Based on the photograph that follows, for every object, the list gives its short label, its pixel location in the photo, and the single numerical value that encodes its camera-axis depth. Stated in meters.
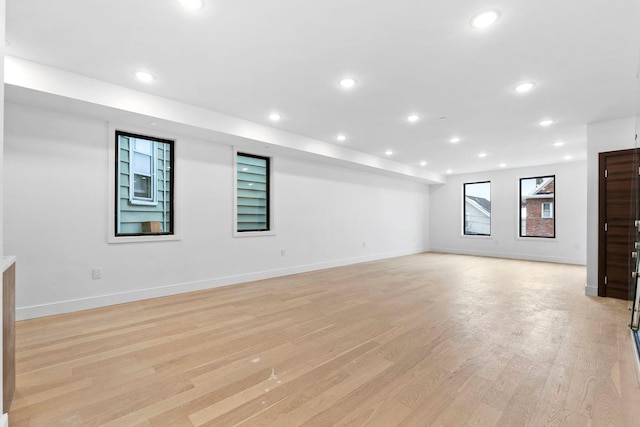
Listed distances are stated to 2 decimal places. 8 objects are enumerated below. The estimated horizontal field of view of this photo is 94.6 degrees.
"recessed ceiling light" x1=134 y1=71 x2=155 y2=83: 3.14
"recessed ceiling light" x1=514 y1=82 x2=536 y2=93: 3.28
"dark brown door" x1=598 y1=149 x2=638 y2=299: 4.09
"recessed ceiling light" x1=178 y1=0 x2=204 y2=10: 2.08
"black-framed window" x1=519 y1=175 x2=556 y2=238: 7.86
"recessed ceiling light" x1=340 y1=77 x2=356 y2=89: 3.24
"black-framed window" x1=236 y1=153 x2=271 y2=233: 5.34
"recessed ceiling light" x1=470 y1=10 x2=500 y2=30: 2.16
